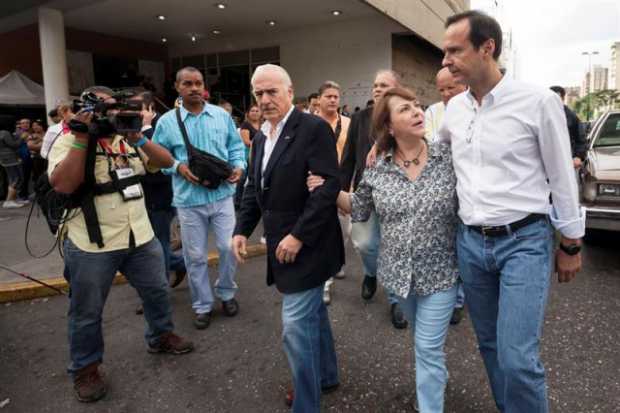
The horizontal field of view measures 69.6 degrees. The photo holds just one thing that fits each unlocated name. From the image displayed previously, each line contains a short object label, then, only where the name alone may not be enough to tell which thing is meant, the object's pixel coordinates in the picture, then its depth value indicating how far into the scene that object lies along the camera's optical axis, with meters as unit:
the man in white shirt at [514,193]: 1.86
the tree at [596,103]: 54.88
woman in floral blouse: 2.12
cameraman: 2.56
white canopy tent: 13.61
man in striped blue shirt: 3.76
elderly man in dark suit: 2.29
